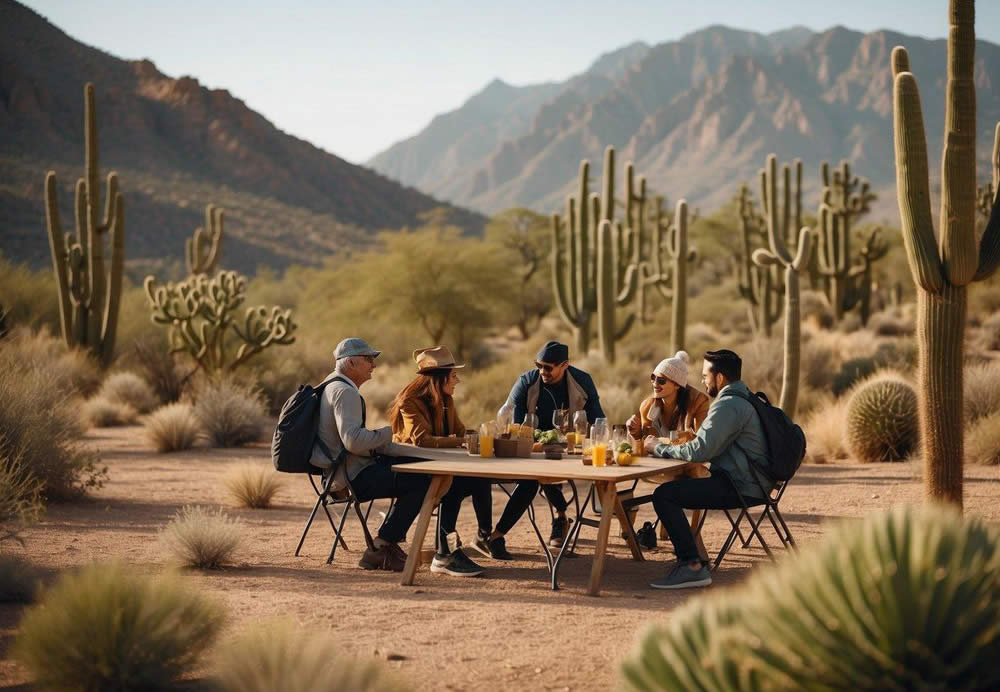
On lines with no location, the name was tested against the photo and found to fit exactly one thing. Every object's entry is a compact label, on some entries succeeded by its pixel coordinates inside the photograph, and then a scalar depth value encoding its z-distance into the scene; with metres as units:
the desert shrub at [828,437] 14.88
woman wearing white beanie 8.66
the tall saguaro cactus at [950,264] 8.90
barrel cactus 14.33
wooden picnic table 6.98
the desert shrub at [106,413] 19.23
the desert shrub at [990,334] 28.16
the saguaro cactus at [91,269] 21.61
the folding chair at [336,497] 8.14
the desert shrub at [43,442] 10.79
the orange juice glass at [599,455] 7.34
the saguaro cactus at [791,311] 15.20
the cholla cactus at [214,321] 20.97
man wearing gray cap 7.96
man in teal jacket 7.47
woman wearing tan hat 8.13
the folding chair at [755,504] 7.49
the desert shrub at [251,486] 11.48
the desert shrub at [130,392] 20.28
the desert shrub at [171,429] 16.22
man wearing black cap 8.94
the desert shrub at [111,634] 4.77
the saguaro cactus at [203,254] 29.14
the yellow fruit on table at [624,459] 7.44
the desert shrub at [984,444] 13.22
